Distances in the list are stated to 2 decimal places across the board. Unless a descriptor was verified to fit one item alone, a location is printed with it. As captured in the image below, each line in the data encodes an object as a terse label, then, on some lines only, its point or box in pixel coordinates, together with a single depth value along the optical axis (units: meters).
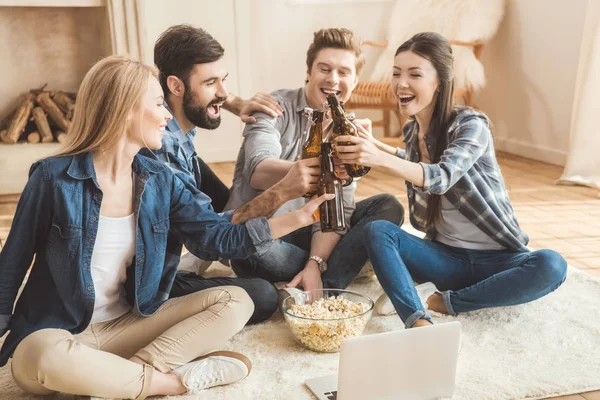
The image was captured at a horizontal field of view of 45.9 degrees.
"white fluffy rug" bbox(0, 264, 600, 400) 1.62
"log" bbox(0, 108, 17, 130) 4.16
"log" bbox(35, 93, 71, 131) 4.08
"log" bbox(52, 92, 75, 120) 4.13
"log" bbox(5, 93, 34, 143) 3.99
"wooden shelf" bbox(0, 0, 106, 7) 3.83
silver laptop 1.42
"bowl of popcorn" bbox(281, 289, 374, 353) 1.77
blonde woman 1.51
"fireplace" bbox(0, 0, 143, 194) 3.97
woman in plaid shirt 1.88
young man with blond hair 2.11
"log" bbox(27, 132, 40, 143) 4.03
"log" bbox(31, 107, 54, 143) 4.05
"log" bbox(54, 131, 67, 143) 4.06
